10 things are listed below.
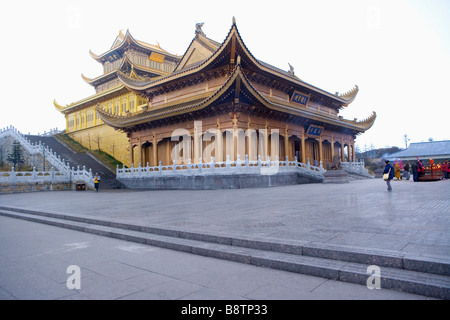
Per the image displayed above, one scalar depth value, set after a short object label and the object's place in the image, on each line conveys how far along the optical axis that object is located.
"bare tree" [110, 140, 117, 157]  33.66
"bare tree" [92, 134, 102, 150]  35.56
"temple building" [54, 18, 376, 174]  18.12
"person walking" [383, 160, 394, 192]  10.45
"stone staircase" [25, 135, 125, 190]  23.75
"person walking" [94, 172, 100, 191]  20.34
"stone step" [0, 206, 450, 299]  2.82
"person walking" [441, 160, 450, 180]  19.69
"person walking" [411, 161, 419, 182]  17.22
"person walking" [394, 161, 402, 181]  19.28
